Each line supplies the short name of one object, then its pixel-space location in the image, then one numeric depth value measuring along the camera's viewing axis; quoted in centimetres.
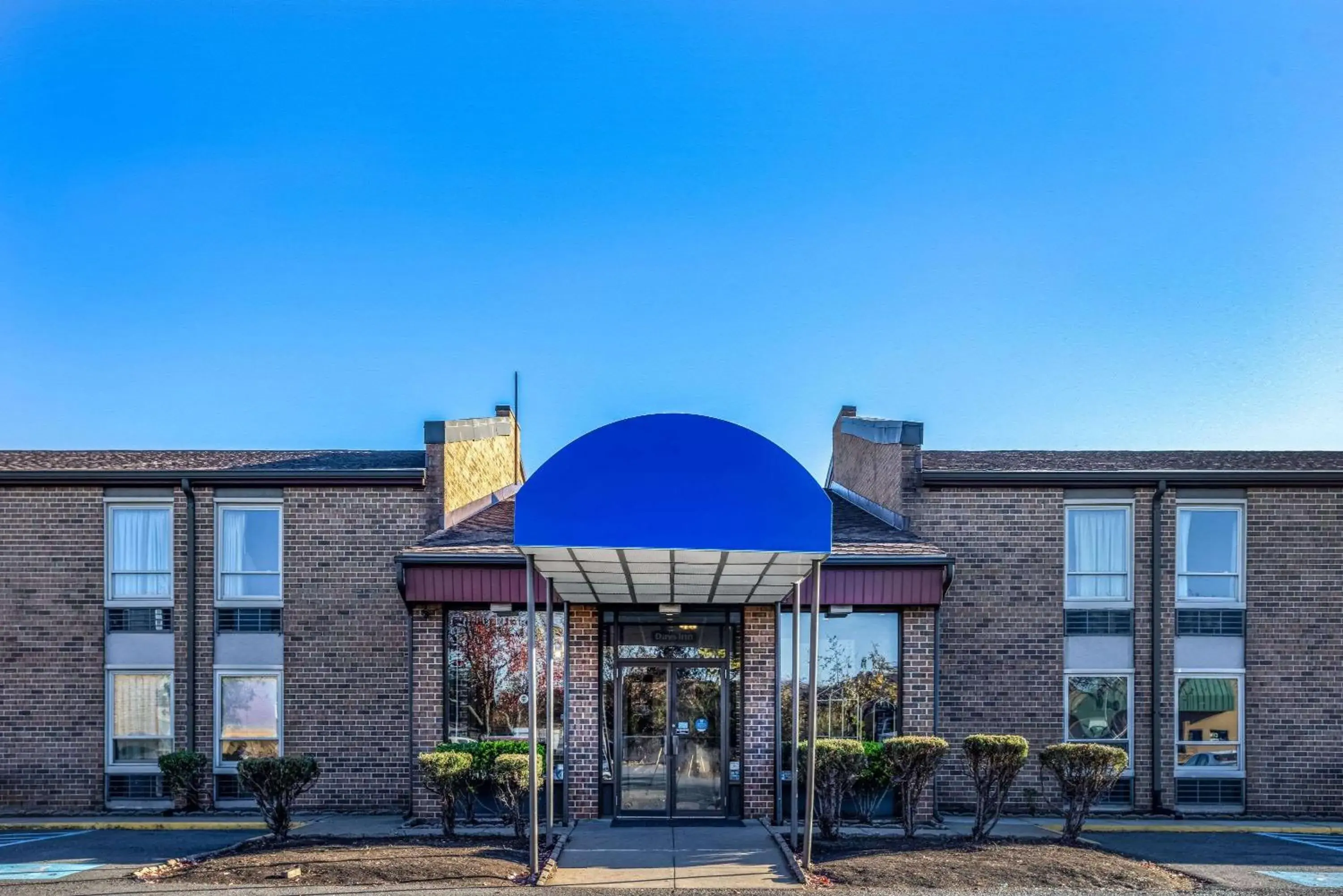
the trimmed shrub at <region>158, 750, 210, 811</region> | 1291
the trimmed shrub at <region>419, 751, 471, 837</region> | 1145
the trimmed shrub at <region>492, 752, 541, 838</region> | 1131
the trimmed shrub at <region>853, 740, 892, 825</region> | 1295
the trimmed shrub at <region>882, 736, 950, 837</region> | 1180
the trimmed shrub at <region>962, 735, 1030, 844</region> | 1170
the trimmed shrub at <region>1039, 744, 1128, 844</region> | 1166
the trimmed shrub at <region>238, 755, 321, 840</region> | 1144
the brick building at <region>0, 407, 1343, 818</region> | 1376
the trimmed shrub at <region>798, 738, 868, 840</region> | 1190
